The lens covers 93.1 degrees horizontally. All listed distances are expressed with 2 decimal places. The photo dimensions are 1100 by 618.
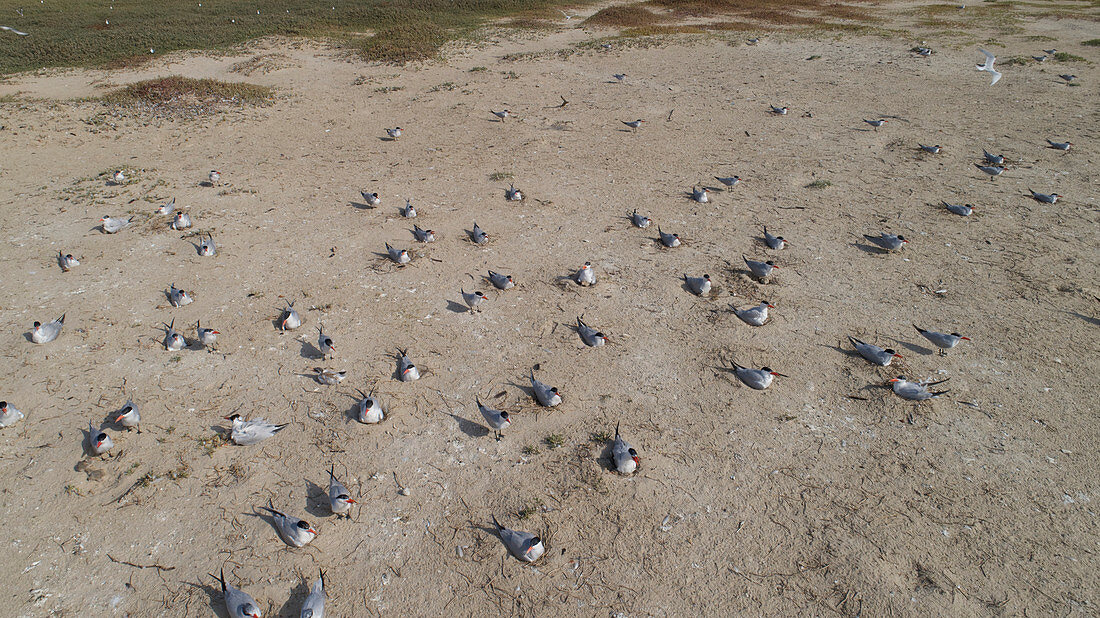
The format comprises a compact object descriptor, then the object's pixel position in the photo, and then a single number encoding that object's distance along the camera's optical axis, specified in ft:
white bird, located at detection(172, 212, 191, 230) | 40.65
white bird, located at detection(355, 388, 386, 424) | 24.90
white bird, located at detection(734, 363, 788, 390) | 26.25
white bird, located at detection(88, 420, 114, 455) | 23.30
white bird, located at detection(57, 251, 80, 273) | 36.35
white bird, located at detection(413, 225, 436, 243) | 38.42
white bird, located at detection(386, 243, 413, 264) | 36.09
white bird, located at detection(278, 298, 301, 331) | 30.68
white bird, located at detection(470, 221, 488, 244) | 38.29
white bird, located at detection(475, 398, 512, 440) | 24.25
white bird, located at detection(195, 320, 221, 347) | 29.49
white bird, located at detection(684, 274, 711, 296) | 32.71
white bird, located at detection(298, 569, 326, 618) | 17.65
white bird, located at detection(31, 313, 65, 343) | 29.78
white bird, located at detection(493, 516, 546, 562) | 19.56
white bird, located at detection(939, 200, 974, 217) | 39.24
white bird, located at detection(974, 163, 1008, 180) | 44.55
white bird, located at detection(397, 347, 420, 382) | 27.25
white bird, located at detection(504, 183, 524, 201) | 44.19
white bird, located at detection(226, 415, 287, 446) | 24.08
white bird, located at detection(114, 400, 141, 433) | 24.38
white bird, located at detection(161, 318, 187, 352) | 29.48
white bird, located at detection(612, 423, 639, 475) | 22.47
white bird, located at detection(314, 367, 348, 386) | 27.40
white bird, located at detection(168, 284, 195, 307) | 32.76
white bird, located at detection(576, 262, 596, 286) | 33.68
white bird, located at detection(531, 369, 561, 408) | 25.55
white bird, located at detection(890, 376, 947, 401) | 25.21
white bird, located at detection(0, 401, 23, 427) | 24.66
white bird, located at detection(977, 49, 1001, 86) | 59.40
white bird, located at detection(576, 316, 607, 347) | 29.25
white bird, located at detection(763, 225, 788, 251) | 36.68
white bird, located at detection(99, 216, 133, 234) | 40.70
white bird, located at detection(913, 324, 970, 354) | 27.81
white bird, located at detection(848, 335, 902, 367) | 27.07
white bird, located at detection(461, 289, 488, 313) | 31.94
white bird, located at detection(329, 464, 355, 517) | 21.11
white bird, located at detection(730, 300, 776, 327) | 30.32
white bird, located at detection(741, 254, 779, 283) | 33.73
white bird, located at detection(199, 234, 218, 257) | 37.58
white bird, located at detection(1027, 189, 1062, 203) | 40.52
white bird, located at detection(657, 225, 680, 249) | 37.32
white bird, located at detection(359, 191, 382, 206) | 43.37
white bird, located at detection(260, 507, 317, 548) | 19.99
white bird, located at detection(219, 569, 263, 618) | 17.85
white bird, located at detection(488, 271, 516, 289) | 33.47
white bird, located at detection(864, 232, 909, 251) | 35.86
